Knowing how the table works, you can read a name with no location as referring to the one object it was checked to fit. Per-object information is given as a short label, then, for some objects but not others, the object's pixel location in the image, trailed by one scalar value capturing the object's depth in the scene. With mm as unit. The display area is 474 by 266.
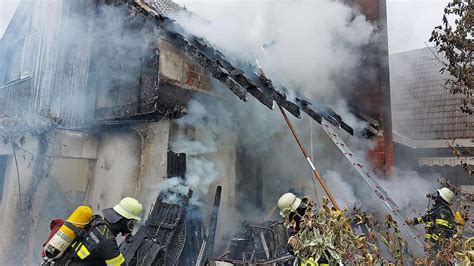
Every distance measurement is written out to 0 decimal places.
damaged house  6652
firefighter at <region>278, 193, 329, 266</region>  3809
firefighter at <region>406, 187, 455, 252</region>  5473
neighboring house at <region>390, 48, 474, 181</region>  11445
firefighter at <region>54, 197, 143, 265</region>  3350
